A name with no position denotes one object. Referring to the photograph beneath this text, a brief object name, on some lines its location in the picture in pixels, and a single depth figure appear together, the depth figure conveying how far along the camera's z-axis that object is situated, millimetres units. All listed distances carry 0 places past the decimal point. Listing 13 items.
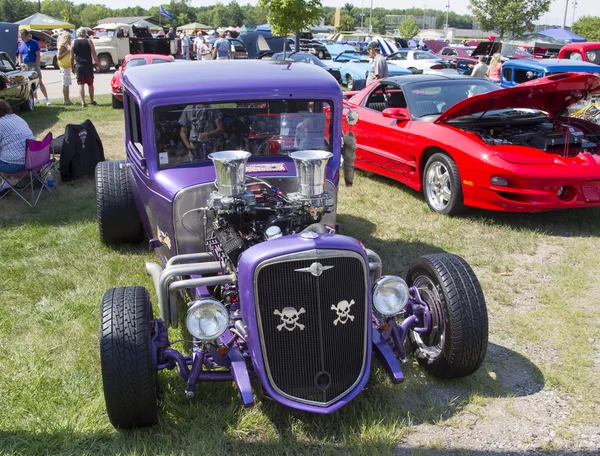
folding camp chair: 6996
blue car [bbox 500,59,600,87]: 12258
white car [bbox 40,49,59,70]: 27531
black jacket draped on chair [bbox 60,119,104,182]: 8023
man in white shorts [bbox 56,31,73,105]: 14398
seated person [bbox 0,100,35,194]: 7043
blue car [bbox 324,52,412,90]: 17578
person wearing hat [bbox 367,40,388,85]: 11375
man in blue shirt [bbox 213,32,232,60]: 16812
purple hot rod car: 3016
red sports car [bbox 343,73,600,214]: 6000
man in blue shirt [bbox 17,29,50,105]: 14719
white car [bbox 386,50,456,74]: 20552
